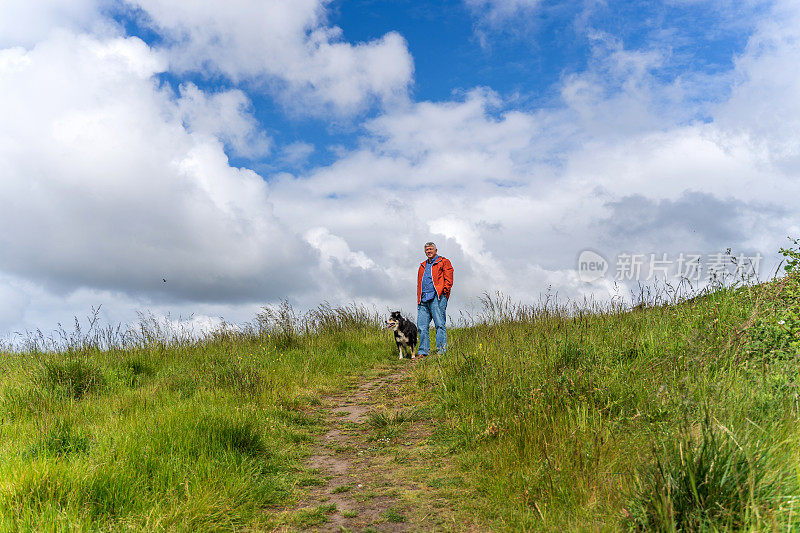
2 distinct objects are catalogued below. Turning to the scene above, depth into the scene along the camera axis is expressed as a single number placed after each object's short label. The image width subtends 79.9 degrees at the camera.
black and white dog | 12.60
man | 11.56
